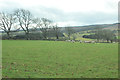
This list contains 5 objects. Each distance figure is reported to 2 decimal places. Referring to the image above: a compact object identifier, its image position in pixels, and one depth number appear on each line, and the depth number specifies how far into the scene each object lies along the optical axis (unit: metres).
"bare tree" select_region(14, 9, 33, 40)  66.50
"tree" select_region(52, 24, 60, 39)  82.36
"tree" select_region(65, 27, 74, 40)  86.63
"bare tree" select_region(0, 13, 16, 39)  62.73
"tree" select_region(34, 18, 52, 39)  77.13
